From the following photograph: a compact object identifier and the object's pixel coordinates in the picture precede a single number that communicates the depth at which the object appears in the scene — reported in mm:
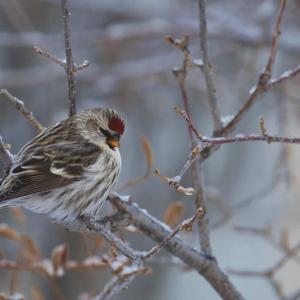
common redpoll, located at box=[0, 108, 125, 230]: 5926
